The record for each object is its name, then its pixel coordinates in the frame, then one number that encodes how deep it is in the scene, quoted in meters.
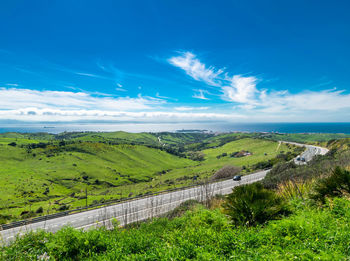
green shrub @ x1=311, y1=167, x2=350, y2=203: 7.95
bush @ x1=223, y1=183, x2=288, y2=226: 6.96
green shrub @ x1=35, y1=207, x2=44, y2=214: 36.22
